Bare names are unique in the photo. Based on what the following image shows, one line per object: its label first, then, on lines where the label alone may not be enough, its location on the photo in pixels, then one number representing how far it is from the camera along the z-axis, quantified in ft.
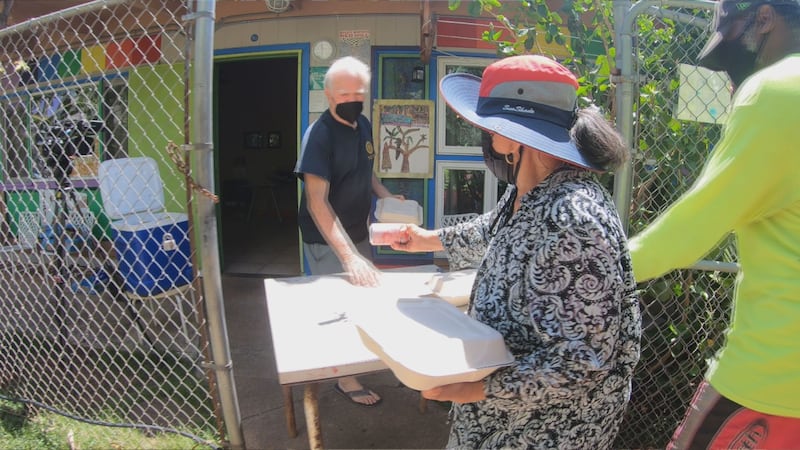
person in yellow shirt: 3.49
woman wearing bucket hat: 3.77
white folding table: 5.26
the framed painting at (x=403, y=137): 17.60
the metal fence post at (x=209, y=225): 5.74
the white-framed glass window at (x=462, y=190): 18.02
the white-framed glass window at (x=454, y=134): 17.89
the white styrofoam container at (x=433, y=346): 3.70
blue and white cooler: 10.39
